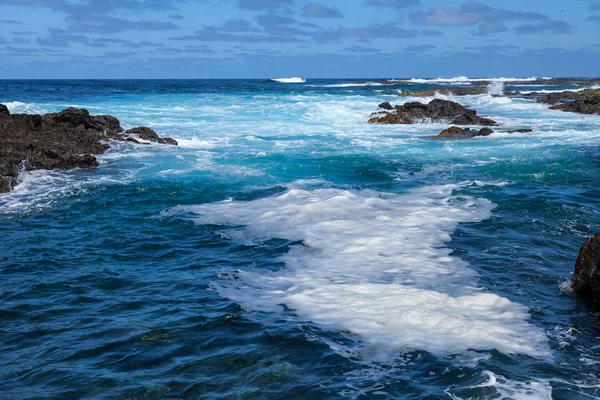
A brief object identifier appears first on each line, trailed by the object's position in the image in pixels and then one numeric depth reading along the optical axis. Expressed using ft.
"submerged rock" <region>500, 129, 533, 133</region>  89.98
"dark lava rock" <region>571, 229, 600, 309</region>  24.75
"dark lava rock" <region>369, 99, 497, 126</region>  107.18
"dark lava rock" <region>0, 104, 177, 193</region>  56.29
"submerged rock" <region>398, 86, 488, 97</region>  215.92
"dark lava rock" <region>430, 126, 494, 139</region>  86.79
